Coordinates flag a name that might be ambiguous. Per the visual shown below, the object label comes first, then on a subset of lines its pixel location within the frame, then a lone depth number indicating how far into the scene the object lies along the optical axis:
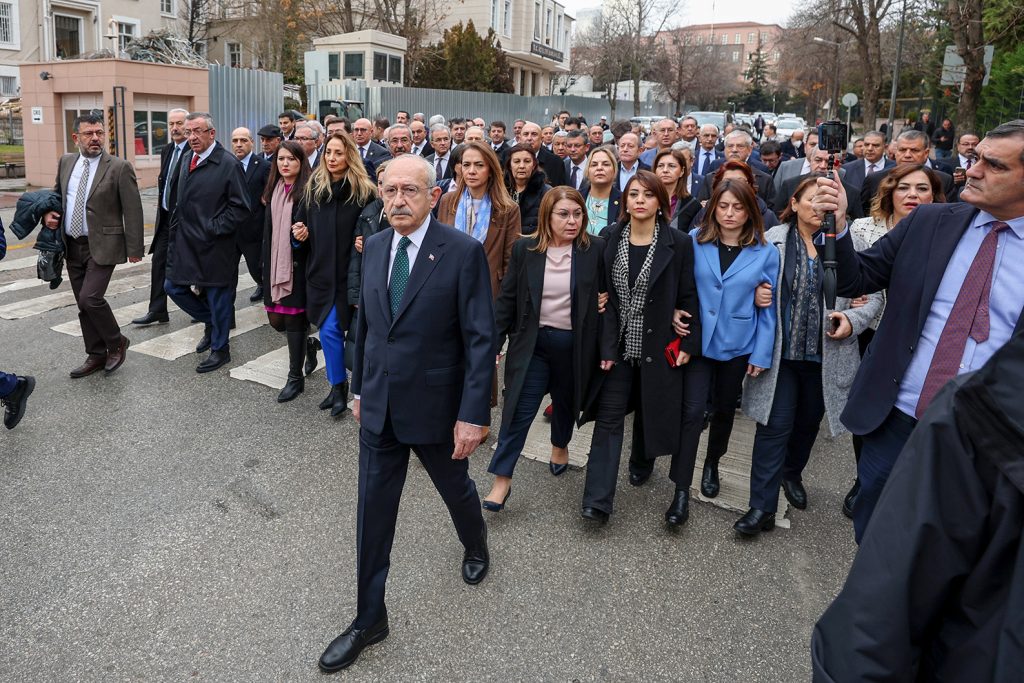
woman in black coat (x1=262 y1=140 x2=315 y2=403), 5.86
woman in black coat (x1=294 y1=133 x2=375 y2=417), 5.62
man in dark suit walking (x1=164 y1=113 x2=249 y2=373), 6.69
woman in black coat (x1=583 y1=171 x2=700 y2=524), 4.34
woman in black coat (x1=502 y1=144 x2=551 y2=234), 6.27
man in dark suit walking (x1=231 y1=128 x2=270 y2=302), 7.75
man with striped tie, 6.40
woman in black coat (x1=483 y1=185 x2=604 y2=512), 4.34
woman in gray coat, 4.20
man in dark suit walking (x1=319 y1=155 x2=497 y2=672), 3.19
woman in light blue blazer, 4.29
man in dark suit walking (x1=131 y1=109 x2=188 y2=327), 7.39
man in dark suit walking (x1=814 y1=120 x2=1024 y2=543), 2.71
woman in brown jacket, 5.48
